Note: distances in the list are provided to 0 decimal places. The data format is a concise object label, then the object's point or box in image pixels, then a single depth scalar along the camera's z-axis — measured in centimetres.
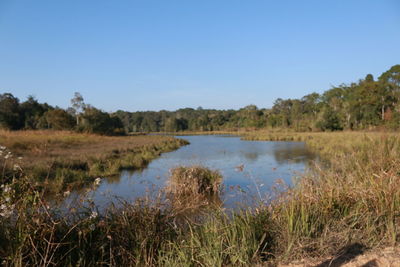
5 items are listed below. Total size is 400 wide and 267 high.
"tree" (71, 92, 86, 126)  4434
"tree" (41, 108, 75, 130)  3781
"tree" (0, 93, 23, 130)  3709
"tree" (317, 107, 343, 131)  4859
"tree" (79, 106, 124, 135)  3995
